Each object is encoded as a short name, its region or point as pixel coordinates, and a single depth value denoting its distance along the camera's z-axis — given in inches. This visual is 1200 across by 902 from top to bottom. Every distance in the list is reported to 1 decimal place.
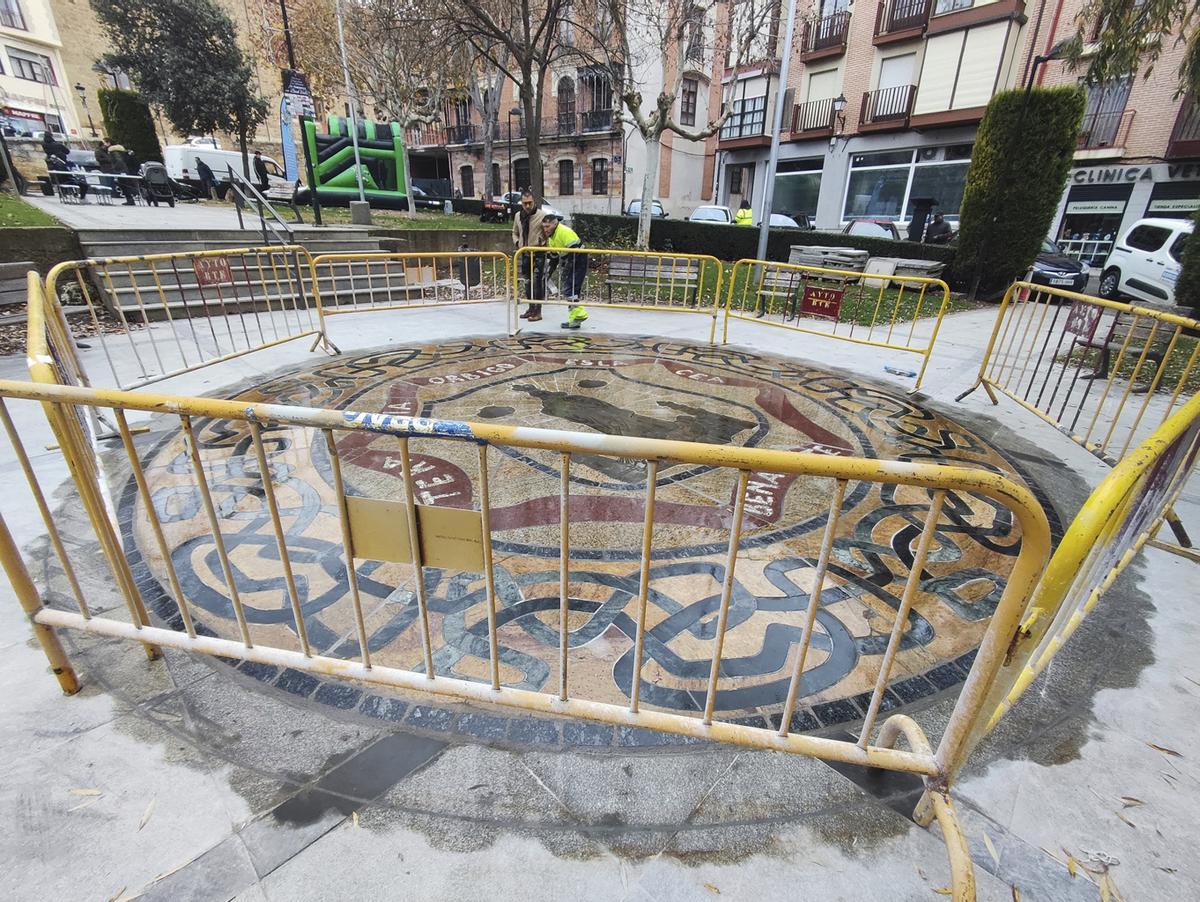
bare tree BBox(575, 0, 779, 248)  515.5
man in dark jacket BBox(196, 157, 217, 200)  572.4
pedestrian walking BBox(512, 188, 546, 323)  322.0
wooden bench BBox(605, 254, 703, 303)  370.3
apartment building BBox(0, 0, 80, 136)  1496.1
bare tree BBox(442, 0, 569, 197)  439.5
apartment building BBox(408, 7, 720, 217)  1192.8
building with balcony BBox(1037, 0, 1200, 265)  662.5
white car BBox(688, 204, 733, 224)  768.9
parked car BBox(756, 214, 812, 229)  714.8
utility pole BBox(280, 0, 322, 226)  536.1
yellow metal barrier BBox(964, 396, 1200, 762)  50.3
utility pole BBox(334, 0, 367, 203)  684.7
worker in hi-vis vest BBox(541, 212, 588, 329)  315.9
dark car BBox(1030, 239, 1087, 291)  536.7
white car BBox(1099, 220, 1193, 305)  442.9
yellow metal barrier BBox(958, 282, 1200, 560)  152.4
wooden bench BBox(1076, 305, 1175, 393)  279.3
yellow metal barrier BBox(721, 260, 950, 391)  282.4
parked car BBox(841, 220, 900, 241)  628.4
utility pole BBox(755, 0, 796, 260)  511.2
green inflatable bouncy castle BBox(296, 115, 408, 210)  912.3
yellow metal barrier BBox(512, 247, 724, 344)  309.6
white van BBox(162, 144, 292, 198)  813.9
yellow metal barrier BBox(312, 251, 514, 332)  370.0
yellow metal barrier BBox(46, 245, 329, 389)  215.5
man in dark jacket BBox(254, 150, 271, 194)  853.0
